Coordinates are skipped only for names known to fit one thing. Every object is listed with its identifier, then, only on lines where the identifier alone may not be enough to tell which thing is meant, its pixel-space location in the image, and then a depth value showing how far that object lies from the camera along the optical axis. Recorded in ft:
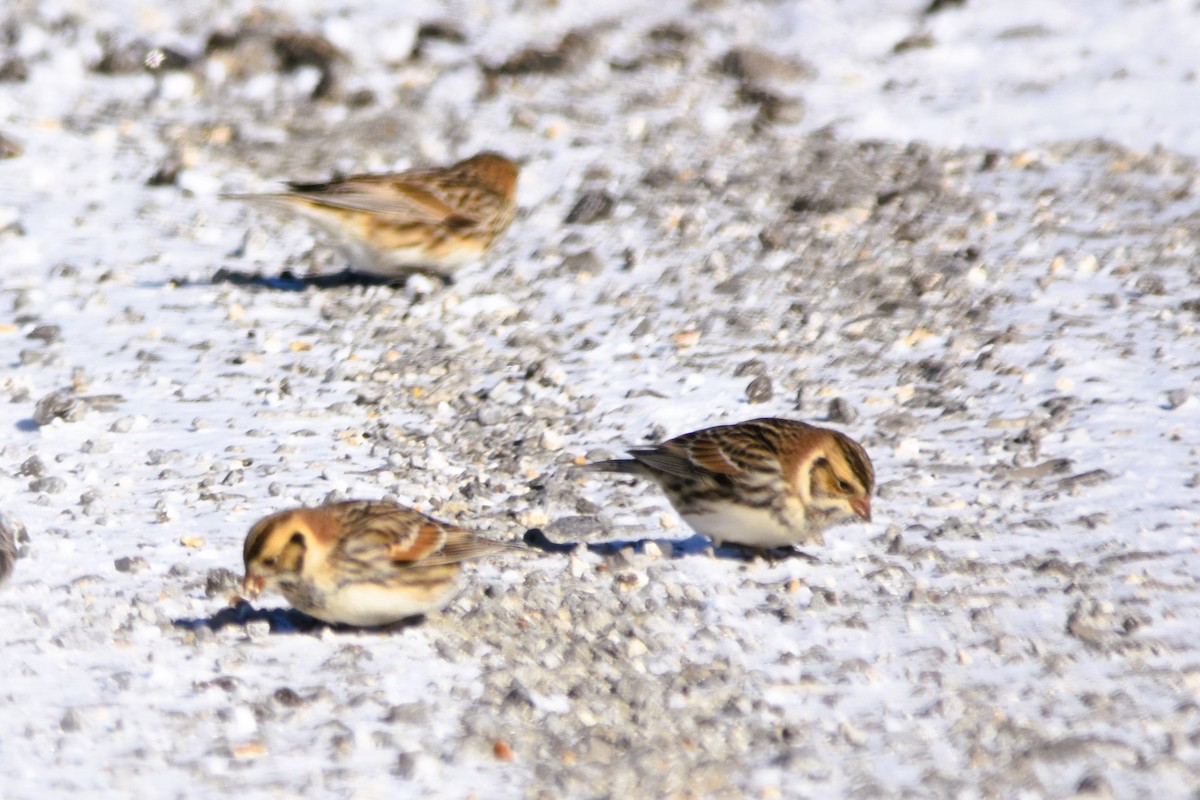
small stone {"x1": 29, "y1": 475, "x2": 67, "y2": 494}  43.55
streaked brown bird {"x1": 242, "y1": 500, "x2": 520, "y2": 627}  34.99
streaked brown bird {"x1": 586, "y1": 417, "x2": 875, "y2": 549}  39.60
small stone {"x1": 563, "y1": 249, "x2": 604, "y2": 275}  61.72
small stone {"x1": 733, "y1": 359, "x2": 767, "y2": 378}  51.60
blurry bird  60.85
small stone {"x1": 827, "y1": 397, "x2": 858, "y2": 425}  48.06
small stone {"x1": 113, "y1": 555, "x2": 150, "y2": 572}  39.01
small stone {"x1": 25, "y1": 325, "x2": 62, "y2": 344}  54.95
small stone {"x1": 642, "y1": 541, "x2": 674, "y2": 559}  40.73
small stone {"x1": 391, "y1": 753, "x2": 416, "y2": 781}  29.89
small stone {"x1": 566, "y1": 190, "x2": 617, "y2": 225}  66.74
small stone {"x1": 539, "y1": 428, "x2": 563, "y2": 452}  47.24
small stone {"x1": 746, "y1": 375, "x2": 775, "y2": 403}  49.98
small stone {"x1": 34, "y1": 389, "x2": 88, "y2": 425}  47.96
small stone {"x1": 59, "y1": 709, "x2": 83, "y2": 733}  31.37
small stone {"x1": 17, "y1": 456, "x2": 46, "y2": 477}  44.60
